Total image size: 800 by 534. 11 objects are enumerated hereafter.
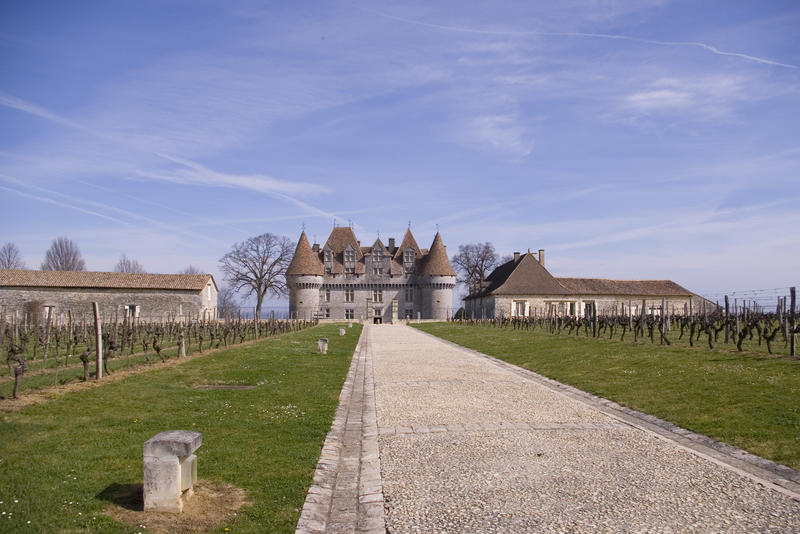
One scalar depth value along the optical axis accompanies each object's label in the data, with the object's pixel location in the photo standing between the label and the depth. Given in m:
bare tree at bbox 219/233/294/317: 67.88
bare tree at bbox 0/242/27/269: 75.81
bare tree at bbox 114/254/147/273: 93.00
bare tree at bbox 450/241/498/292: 76.56
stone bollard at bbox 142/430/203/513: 4.54
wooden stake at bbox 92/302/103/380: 11.83
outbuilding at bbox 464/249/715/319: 52.56
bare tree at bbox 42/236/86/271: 76.50
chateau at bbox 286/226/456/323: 64.12
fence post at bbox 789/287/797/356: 15.74
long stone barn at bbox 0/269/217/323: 46.84
